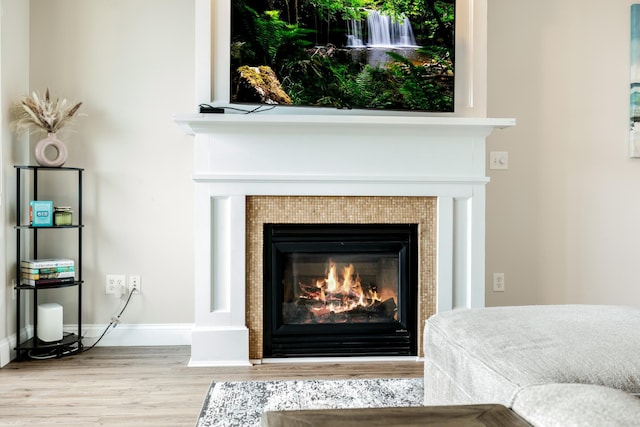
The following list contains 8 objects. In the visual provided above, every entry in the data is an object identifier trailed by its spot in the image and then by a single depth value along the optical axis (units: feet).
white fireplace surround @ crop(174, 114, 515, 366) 9.00
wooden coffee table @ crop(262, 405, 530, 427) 2.92
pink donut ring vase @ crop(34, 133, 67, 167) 9.43
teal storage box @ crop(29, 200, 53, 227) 9.29
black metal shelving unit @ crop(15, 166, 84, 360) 9.30
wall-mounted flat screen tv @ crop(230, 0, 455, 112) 9.00
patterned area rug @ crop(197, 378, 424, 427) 6.80
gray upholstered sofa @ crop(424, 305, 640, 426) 2.97
